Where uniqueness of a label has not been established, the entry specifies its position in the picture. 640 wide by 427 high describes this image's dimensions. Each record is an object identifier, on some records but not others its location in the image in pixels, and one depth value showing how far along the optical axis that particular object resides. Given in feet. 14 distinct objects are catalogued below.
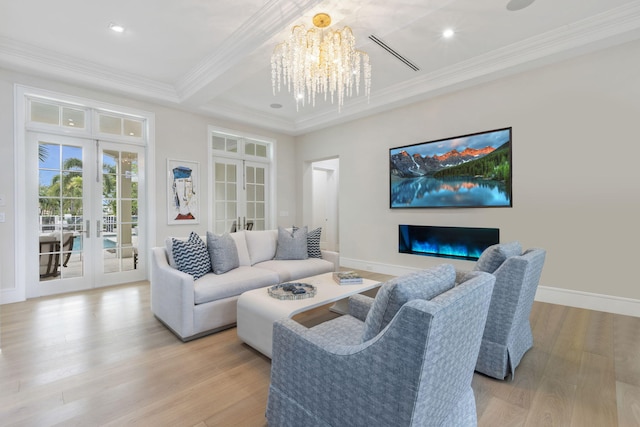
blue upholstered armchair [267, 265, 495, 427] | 3.17
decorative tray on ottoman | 7.88
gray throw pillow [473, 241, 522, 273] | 6.68
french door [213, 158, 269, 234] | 18.60
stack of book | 9.36
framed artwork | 15.94
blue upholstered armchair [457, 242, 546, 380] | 6.29
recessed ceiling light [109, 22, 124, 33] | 10.01
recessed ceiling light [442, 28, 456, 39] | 10.25
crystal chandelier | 9.02
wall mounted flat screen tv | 12.78
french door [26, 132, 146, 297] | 12.69
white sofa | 8.48
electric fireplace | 13.35
